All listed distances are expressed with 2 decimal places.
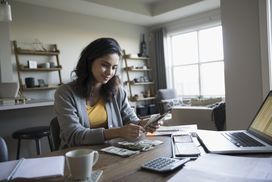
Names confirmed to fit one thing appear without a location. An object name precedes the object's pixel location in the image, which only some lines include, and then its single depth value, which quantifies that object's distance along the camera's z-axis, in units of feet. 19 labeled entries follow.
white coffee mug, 2.20
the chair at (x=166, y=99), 15.37
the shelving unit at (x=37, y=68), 11.43
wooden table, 2.33
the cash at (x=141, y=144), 3.31
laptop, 2.93
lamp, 8.73
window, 15.80
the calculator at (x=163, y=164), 2.47
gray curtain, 17.61
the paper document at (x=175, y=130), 4.28
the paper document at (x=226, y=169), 2.10
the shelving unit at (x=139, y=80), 16.66
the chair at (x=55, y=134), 4.42
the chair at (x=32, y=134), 8.64
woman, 3.84
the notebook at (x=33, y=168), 2.37
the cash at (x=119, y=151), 3.07
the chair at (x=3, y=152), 3.60
